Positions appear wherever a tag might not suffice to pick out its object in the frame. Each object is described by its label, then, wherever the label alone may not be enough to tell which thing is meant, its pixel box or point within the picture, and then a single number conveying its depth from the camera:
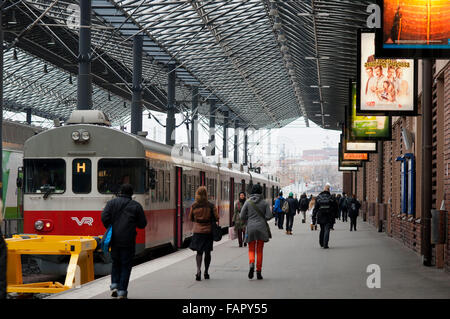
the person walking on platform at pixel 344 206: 47.12
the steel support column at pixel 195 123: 57.06
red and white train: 15.84
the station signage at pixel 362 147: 29.64
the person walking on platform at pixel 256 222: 13.94
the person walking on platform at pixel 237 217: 20.33
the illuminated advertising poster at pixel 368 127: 23.33
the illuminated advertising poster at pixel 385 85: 17.69
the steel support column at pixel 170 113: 44.12
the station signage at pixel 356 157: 35.97
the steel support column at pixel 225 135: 74.69
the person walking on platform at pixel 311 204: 69.72
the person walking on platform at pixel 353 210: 33.81
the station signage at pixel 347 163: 41.67
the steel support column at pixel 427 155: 16.12
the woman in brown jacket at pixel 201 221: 13.67
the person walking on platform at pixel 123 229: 10.75
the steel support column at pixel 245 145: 84.56
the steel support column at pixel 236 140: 81.81
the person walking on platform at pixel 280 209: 34.27
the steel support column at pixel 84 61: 27.06
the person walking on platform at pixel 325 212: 21.91
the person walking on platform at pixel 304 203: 42.60
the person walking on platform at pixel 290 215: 31.10
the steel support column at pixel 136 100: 36.78
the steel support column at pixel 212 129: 69.37
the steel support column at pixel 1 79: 17.56
